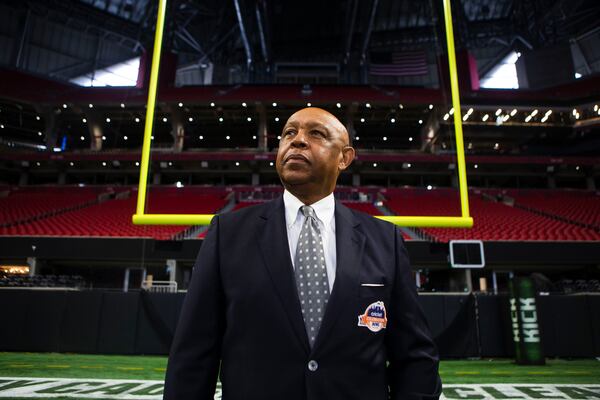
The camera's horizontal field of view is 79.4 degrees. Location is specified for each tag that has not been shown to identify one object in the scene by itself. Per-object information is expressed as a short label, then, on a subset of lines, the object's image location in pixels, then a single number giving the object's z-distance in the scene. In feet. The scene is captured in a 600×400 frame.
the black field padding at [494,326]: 23.22
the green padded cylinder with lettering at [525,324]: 19.54
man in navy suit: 3.98
